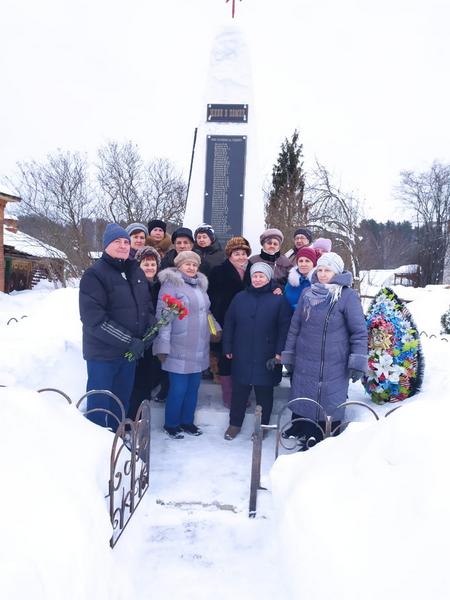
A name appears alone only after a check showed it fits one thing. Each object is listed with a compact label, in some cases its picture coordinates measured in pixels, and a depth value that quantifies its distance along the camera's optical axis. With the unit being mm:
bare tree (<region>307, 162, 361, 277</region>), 18125
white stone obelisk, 5523
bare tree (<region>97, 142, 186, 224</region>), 17812
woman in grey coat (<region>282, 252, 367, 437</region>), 3273
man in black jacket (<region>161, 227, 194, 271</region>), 4223
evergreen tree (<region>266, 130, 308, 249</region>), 13156
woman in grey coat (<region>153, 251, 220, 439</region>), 3656
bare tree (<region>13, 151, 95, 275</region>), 15391
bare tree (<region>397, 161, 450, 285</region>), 32156
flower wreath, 3836
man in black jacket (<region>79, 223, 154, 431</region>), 3102
